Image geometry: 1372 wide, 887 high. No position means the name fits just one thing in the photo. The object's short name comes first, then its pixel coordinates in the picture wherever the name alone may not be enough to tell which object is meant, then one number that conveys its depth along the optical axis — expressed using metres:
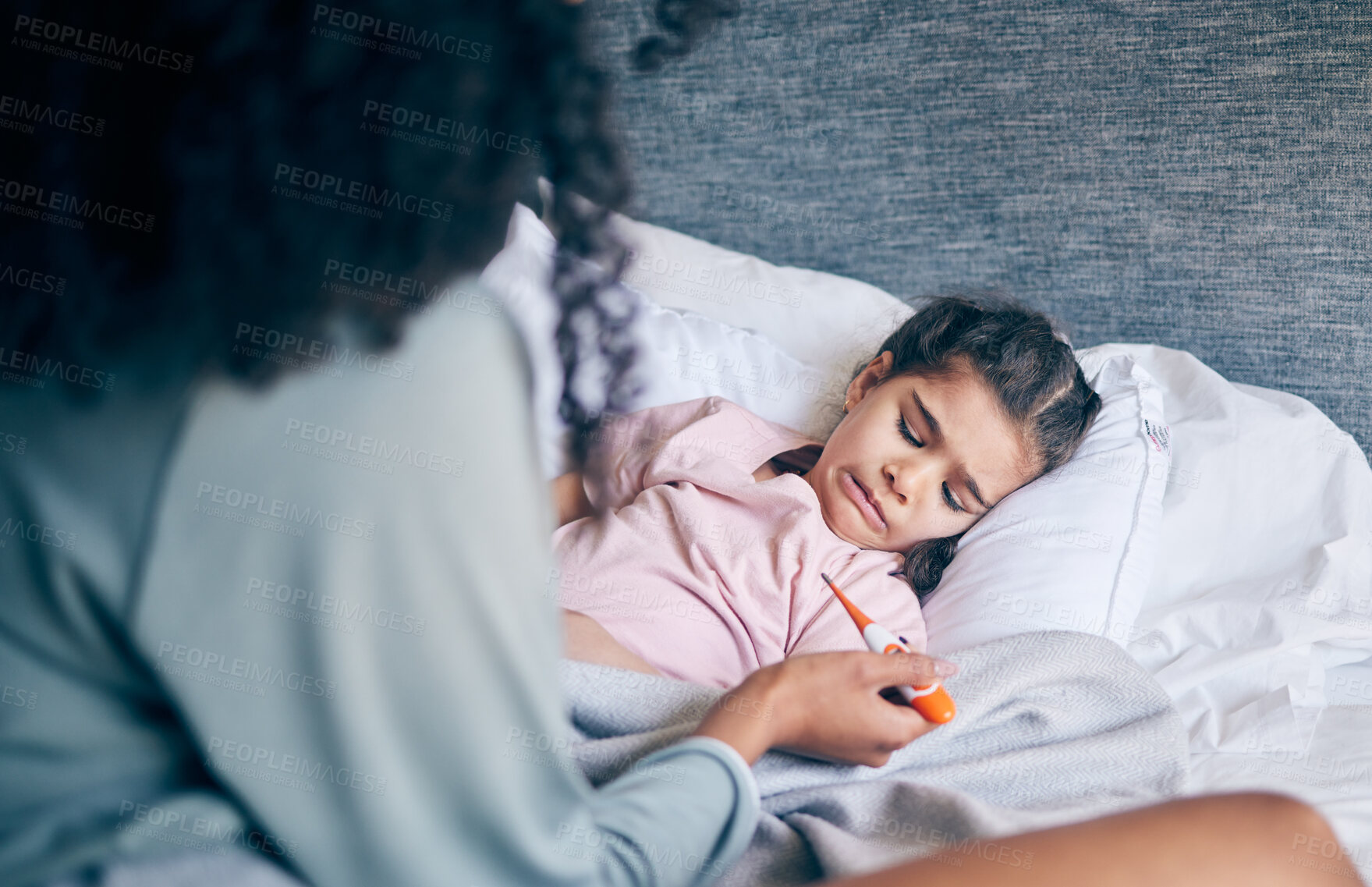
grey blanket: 0.70
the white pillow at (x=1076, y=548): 1.04
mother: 0.46
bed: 1.19
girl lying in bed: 0.98
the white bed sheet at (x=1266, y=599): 0.94
